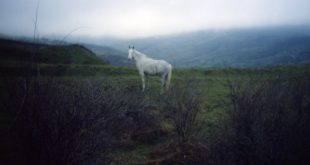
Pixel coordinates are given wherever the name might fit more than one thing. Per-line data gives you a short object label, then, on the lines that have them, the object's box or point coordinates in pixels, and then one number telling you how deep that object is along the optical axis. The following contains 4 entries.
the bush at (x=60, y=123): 4.24
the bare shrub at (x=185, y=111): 8.91
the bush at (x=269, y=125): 6.86
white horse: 15.76
